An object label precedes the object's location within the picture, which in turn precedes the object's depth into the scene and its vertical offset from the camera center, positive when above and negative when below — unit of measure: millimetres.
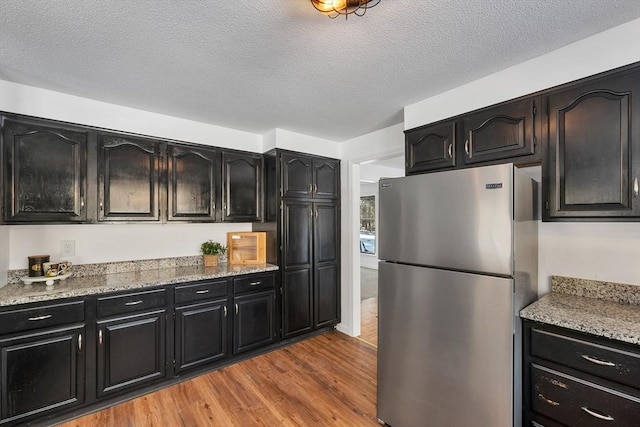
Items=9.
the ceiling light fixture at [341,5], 1302 +935
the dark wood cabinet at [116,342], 1947 -1024
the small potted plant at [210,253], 3172 -428
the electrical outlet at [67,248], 2549 -291
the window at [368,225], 8047 -348
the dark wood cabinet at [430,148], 2230 +516
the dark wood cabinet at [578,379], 1250 -780
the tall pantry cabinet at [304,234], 3285 -256
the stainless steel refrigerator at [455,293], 1514 -471
